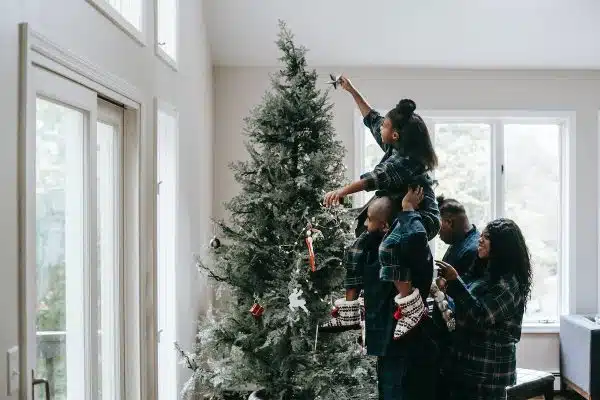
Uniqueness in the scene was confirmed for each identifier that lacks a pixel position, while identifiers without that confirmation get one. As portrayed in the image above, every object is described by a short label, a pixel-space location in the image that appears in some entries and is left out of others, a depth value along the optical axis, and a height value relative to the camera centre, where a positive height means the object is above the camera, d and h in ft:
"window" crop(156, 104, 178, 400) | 11.62 -0.88
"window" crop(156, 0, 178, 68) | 11.51 +2.86
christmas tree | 9.75 -0.83
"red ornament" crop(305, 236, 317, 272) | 7.64 -0.55
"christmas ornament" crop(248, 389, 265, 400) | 10.11 -2.81
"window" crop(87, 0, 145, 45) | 7.85 +2.28
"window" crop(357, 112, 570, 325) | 16.97 +0.50
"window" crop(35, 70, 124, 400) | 6.61 -0.43
